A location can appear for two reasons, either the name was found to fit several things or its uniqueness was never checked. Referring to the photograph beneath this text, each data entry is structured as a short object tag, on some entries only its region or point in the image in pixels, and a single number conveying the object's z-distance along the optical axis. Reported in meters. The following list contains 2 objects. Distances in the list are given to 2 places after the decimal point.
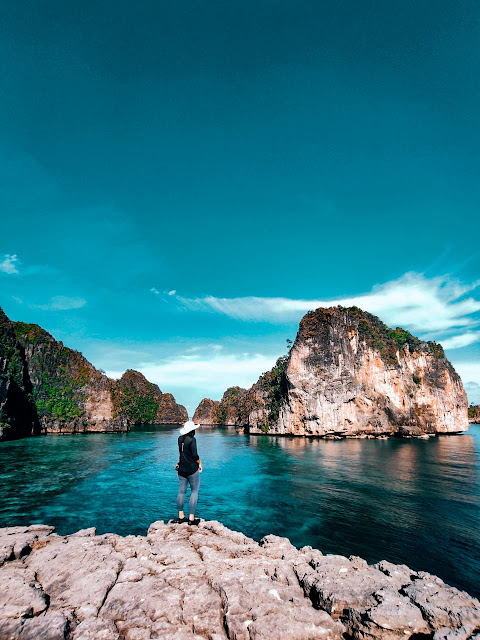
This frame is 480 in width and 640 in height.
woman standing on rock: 9.94
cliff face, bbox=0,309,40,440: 65.62
